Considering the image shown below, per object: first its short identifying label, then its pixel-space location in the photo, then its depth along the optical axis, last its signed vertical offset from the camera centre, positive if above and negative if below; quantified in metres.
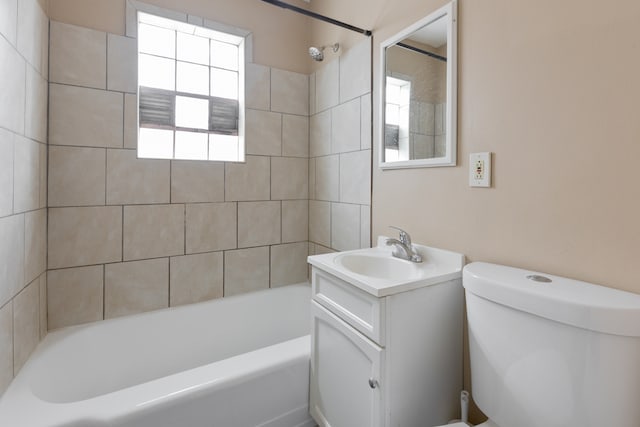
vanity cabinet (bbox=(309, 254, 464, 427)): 1.03 -0.50
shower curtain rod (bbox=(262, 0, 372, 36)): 1.51 +1.02
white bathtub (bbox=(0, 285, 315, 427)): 1.05 -0.69
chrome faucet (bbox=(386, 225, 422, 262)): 1.37 -0.15
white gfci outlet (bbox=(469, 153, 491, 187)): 1.16 +0.18
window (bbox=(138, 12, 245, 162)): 1.93 +0.80
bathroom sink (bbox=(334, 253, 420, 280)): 1.39 -0.23
